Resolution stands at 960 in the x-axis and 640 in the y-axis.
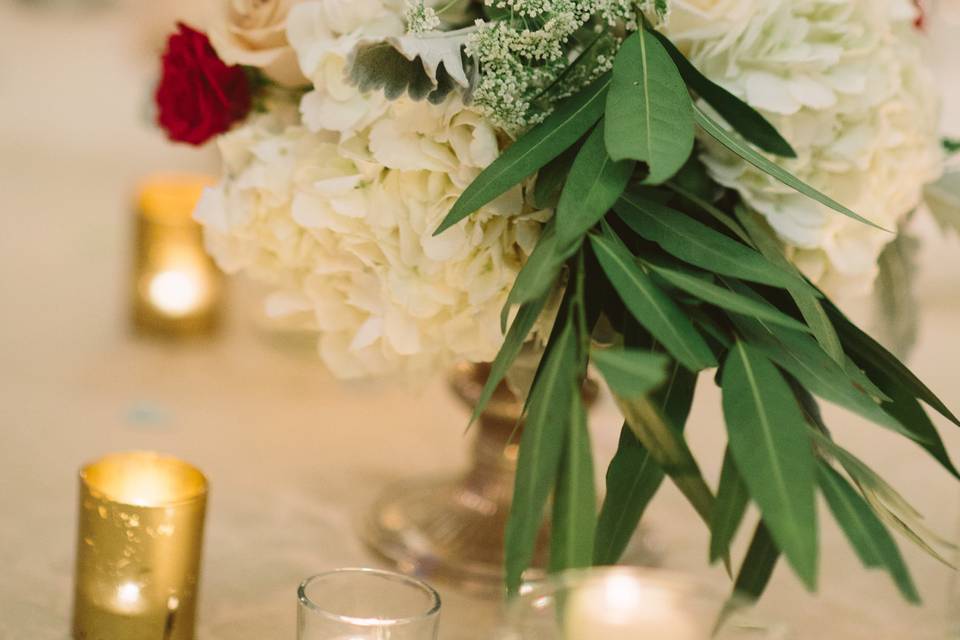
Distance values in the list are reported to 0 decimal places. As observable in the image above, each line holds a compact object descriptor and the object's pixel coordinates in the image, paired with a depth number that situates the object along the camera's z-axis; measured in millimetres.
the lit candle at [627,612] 928
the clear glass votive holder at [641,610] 928
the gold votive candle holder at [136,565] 1068
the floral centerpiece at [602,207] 961
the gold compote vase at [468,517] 1201
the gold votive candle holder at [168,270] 1539
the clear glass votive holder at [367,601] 1029
